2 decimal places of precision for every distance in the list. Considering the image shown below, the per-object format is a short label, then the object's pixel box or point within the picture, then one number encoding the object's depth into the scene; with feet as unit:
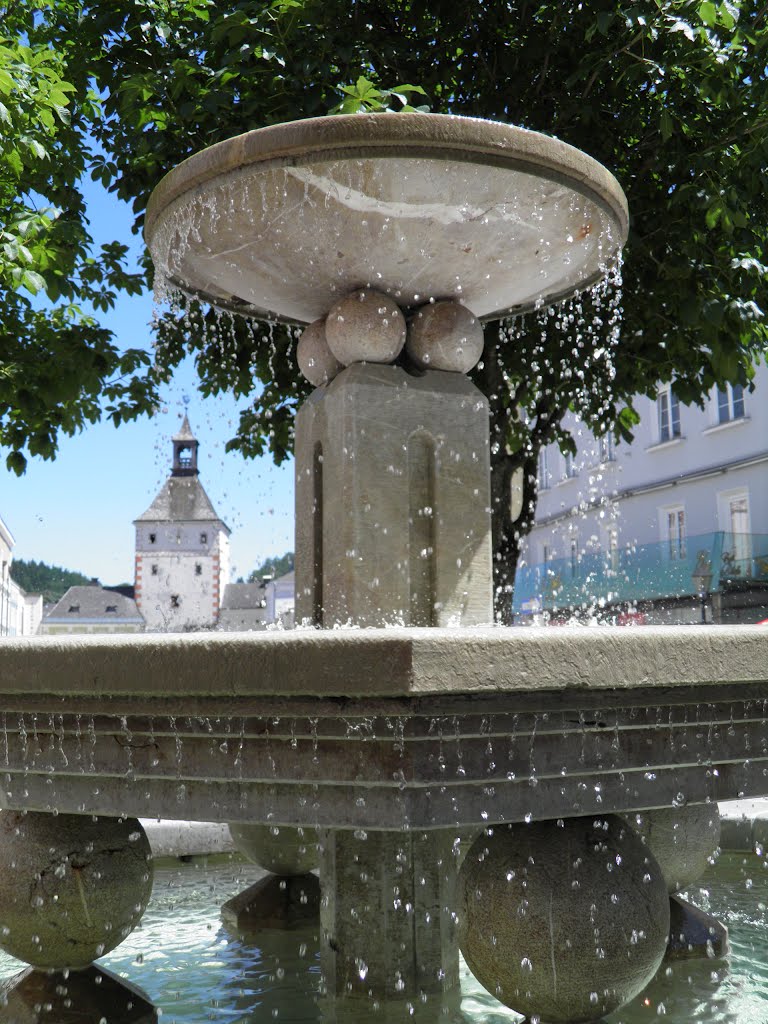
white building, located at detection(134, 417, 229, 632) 230.48
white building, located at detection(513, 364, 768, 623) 53.88
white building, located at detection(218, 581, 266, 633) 251.19
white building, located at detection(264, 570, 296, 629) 249.14
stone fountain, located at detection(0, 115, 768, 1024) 6.32
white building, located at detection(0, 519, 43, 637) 184.70
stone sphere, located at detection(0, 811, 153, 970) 8.50
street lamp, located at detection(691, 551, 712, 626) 53.93
